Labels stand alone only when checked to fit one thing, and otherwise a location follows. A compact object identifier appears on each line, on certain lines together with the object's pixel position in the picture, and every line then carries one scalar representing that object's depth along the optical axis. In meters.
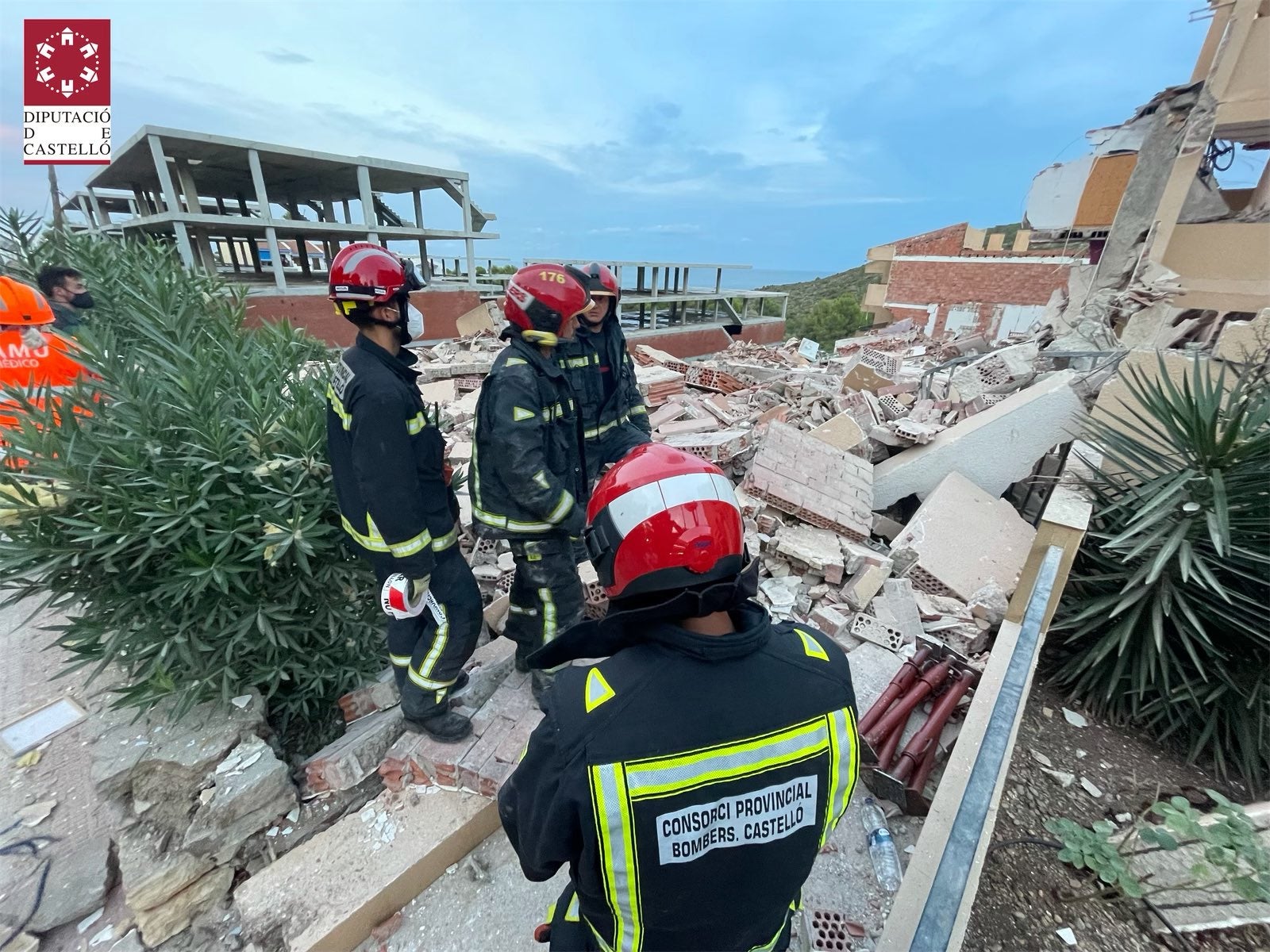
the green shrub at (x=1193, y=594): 2.80
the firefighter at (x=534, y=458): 2.53
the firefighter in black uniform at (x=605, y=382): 3.42
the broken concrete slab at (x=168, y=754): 2.29
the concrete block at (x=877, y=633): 3.51
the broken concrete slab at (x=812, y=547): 4.13
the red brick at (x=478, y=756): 2.41
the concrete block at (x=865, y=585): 3.96
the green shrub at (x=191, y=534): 2.08
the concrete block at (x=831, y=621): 3.62
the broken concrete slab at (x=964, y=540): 4.15
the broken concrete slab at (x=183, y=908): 2.20
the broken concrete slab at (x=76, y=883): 2.26
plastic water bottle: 2.28
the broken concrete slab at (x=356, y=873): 2.04
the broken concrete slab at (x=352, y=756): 2.53
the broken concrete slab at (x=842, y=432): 5.52
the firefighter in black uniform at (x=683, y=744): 1.00
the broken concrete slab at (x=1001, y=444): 5.14
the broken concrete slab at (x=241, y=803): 2.26
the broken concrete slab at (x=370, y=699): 2.83
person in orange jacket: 3.62
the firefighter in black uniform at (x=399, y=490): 2.16
